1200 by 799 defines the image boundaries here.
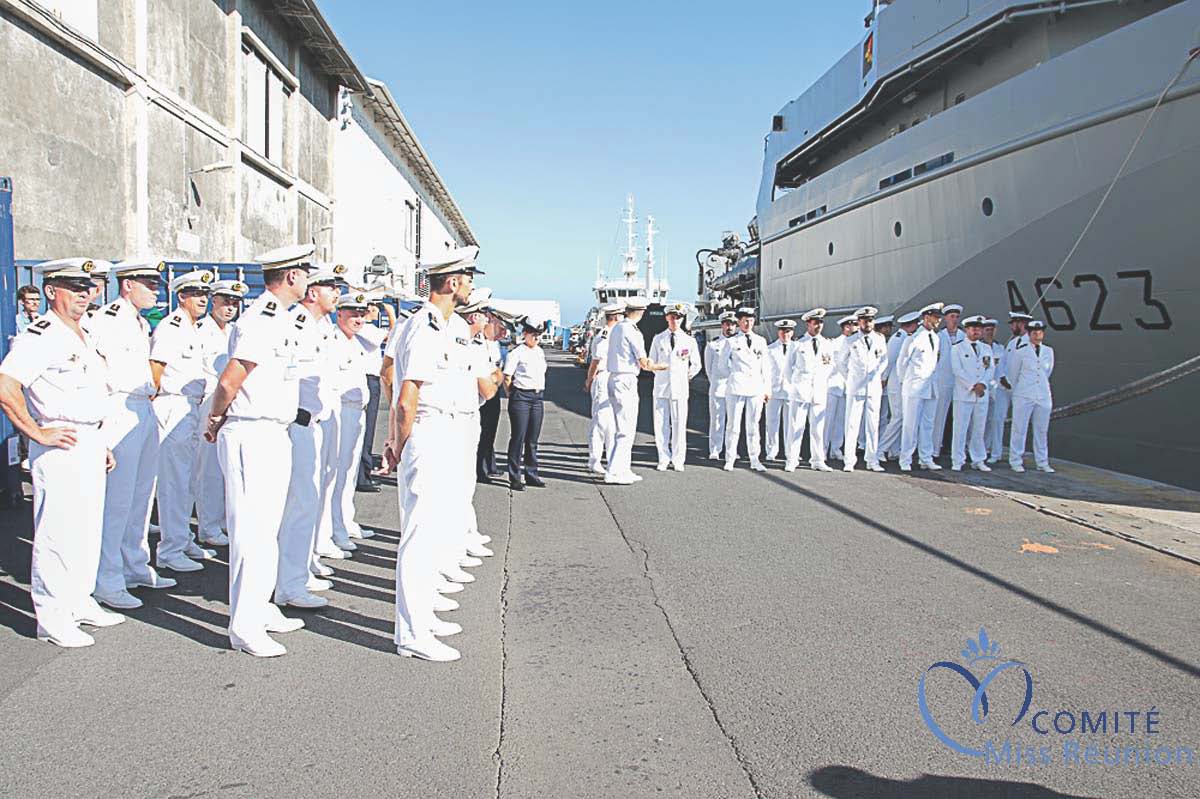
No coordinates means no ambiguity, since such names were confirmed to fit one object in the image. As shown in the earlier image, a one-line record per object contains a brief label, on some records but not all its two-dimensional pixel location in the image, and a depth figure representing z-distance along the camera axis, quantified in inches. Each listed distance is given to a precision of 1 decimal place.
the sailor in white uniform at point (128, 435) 190.9
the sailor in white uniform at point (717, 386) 438.9
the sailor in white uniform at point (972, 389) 415.2
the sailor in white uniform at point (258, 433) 159.5
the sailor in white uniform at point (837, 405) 443.2
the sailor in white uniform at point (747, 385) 416.8
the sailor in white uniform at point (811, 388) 417.7
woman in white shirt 357.1
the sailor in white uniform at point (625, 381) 369.7
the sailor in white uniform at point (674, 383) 411.2
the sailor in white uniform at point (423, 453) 160.4
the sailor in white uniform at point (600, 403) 385.1
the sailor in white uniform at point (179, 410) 227.3
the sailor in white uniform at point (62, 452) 164.6
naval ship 394.0
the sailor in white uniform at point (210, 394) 236.2
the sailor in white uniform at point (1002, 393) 422.0
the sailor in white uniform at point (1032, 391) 409.1
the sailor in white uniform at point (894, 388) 438.9
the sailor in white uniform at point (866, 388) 422.0
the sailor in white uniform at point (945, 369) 433.4
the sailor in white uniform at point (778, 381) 435.5
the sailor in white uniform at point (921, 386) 419.2
